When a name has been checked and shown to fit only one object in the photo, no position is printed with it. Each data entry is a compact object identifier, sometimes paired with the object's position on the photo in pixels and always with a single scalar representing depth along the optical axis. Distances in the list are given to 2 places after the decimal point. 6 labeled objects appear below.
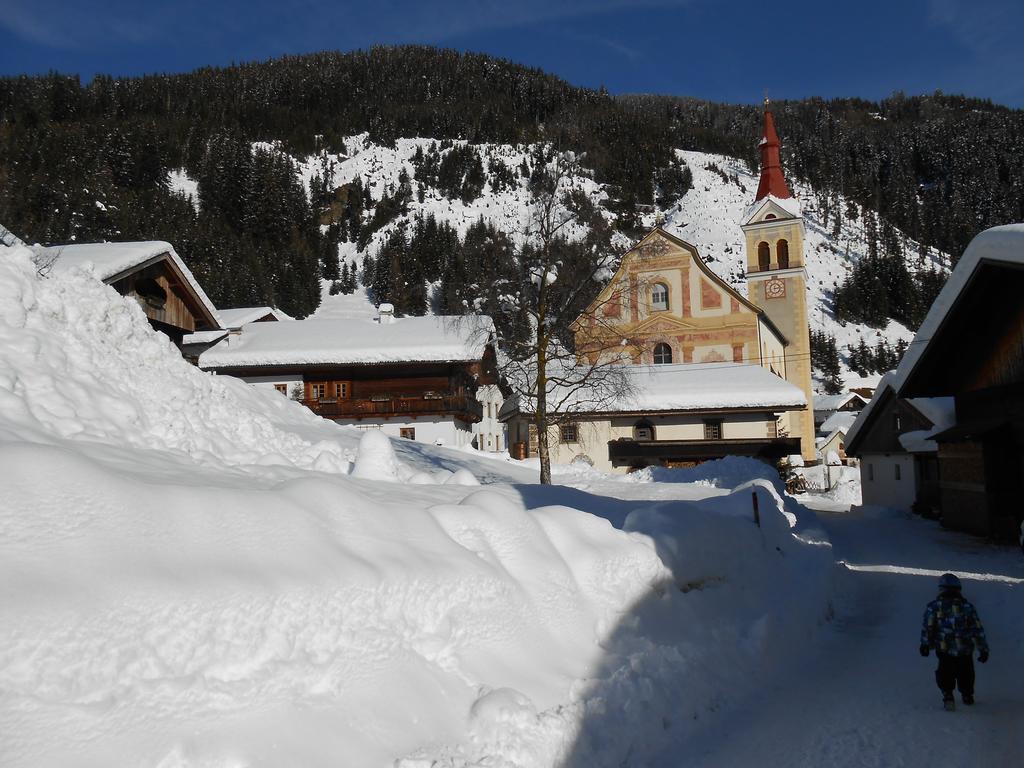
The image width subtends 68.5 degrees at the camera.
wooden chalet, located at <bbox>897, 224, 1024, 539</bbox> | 16.36
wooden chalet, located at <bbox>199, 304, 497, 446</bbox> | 38.47
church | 35.53
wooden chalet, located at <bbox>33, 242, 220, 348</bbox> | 23.58
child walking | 6.75
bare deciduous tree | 20.20
